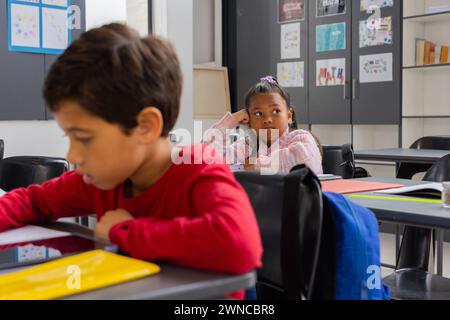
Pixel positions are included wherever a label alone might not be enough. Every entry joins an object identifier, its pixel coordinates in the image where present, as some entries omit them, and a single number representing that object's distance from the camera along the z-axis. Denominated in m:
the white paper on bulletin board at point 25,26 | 3.53
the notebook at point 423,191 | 1.95
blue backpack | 1.24
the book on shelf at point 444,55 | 5.26
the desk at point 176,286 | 0.71
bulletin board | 3.54
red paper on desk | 2.13
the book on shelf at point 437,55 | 5.32
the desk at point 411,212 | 1.58
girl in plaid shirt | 2.54
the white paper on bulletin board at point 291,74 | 6.23
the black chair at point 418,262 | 2.30
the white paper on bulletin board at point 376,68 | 5.50
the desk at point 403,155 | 3.51
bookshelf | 5.40
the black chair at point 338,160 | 3.23
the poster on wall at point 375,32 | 5.48
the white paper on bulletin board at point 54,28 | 3.67
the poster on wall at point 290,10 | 6.24
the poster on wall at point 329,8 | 5.85
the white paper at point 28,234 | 1.06
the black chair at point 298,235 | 1.17
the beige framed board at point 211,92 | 6.63
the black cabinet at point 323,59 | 5.51
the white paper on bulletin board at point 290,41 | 6.25
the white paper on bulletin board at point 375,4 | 5.45
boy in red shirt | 0.83
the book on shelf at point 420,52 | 5.38
